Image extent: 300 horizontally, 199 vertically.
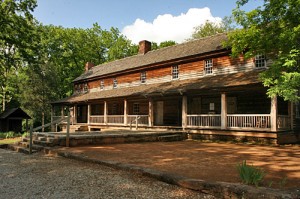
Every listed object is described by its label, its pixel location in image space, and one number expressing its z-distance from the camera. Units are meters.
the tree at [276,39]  9.51
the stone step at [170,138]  16.06
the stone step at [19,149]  11.44
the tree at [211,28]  45.72
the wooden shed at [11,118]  30.12
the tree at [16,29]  23.83
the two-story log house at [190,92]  15.61
